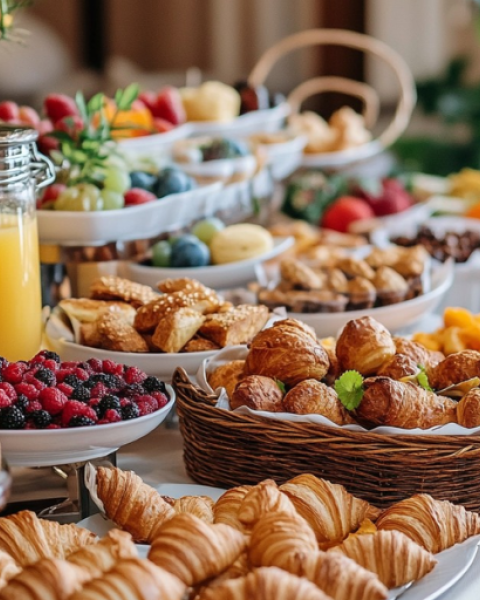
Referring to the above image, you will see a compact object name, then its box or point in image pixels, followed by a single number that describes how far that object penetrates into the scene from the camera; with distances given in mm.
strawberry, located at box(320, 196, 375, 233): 3820
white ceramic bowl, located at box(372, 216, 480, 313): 2928
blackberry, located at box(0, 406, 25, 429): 1825
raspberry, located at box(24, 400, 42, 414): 1839
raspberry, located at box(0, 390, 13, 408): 1835
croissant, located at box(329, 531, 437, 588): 1672
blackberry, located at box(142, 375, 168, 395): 1937
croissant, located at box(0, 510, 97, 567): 1677
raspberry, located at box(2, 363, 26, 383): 1876
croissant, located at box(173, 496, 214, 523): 1770
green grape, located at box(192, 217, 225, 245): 2651
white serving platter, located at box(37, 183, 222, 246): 2425
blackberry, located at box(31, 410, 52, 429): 1834
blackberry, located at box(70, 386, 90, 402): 1865
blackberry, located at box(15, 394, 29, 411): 1844
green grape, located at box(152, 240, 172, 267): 2548
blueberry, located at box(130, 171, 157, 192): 2638
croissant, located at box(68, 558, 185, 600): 1527
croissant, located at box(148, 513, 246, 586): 1596
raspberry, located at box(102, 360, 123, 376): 1941
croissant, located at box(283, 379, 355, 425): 1912
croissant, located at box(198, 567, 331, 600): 1540
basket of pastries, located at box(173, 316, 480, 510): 1877
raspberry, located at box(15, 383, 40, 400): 1855
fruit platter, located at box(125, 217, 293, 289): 2539
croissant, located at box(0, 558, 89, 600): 1546
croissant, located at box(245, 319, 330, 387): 1977
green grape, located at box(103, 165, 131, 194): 2520
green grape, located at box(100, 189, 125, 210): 2482
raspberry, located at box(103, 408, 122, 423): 1852
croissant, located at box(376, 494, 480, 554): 1743
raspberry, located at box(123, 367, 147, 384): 1938
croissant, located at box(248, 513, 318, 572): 1625
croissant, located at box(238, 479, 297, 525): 1698
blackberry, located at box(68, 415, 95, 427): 1835
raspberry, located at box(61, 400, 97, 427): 1842
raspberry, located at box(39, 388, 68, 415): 1844
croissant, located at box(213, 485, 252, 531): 1739
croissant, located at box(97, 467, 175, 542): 1771
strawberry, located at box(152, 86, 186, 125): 3371
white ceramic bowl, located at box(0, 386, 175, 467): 1822
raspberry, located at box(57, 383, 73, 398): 1866
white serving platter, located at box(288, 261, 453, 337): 2420
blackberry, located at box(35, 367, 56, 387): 1871
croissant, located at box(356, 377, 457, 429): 1893
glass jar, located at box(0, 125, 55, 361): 2088
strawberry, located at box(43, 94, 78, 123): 2802
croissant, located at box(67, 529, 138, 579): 1604
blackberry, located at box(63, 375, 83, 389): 1882
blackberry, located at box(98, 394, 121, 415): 1864
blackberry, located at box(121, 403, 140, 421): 1864
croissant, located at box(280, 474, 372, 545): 1765
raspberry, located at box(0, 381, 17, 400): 1850
